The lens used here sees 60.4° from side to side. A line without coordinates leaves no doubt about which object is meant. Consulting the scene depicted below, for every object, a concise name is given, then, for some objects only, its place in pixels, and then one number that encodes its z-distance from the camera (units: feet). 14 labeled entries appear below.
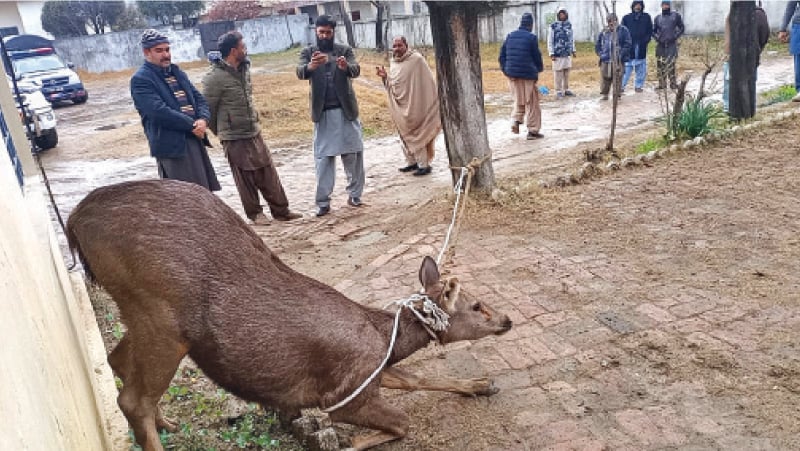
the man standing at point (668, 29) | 45.55
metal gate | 121.60
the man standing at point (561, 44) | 47.39
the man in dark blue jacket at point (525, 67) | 36.04
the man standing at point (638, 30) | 46.71
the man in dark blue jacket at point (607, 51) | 45.02
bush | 27.78
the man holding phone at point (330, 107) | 24.31
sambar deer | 9.43
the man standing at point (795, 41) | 36.01
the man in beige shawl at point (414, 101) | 30.25
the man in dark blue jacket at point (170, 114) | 18.85
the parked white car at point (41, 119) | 43.98
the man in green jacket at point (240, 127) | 22.97
